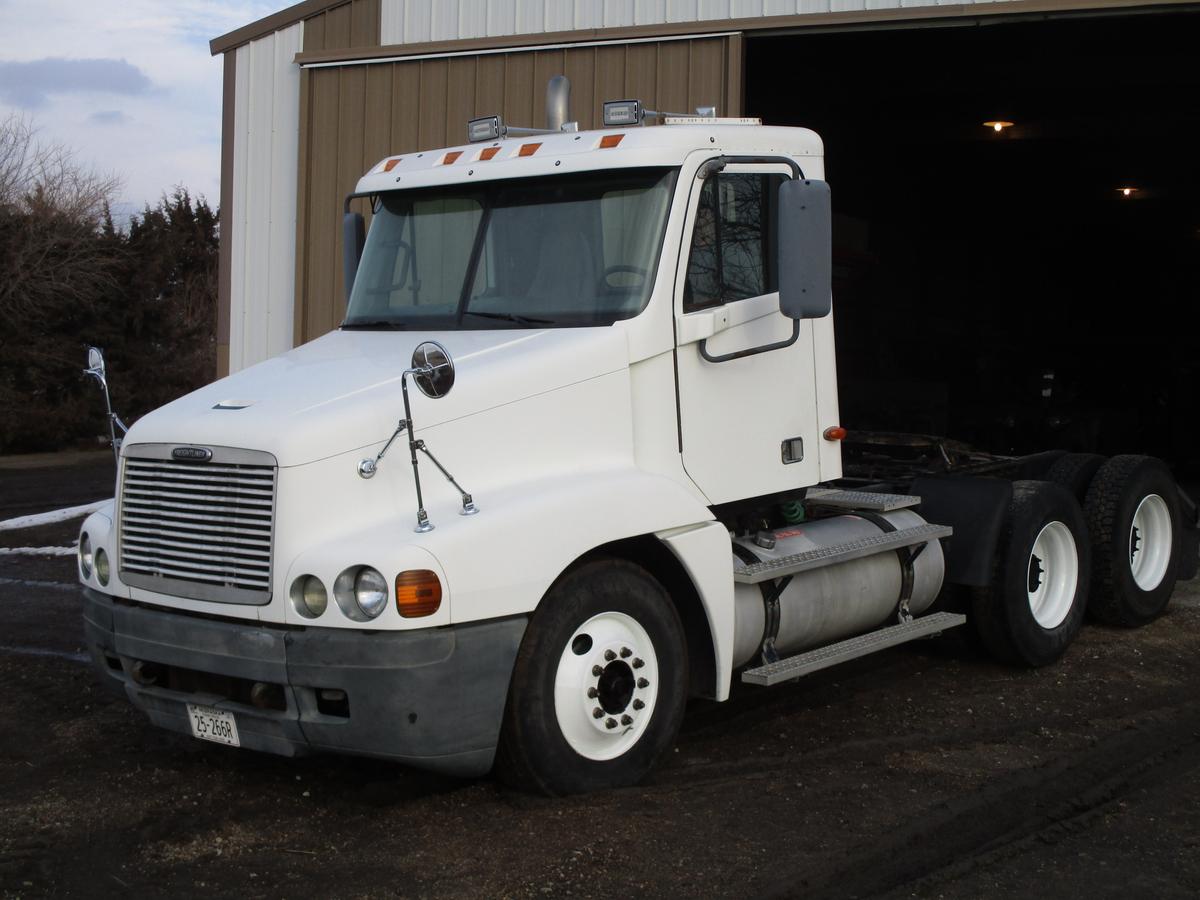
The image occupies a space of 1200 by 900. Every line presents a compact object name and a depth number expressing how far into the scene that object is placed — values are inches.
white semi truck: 197.5
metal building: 442.3
